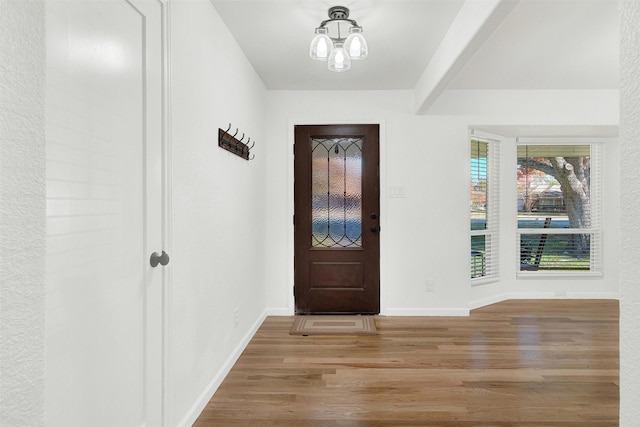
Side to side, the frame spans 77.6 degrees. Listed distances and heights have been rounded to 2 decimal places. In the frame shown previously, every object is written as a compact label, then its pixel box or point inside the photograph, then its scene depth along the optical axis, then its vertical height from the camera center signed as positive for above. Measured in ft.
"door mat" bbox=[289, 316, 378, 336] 11.94 -3.56
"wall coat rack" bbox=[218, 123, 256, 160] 8.60 +1.65
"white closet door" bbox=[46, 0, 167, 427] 3.67 +0.01
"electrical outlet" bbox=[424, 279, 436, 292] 13.80 -2.51
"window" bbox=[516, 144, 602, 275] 16.29 +0.23
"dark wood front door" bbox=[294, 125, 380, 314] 13.92 -0.19
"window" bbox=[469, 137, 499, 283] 15.20 +0.17
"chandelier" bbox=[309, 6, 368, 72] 7.82 +3.37
